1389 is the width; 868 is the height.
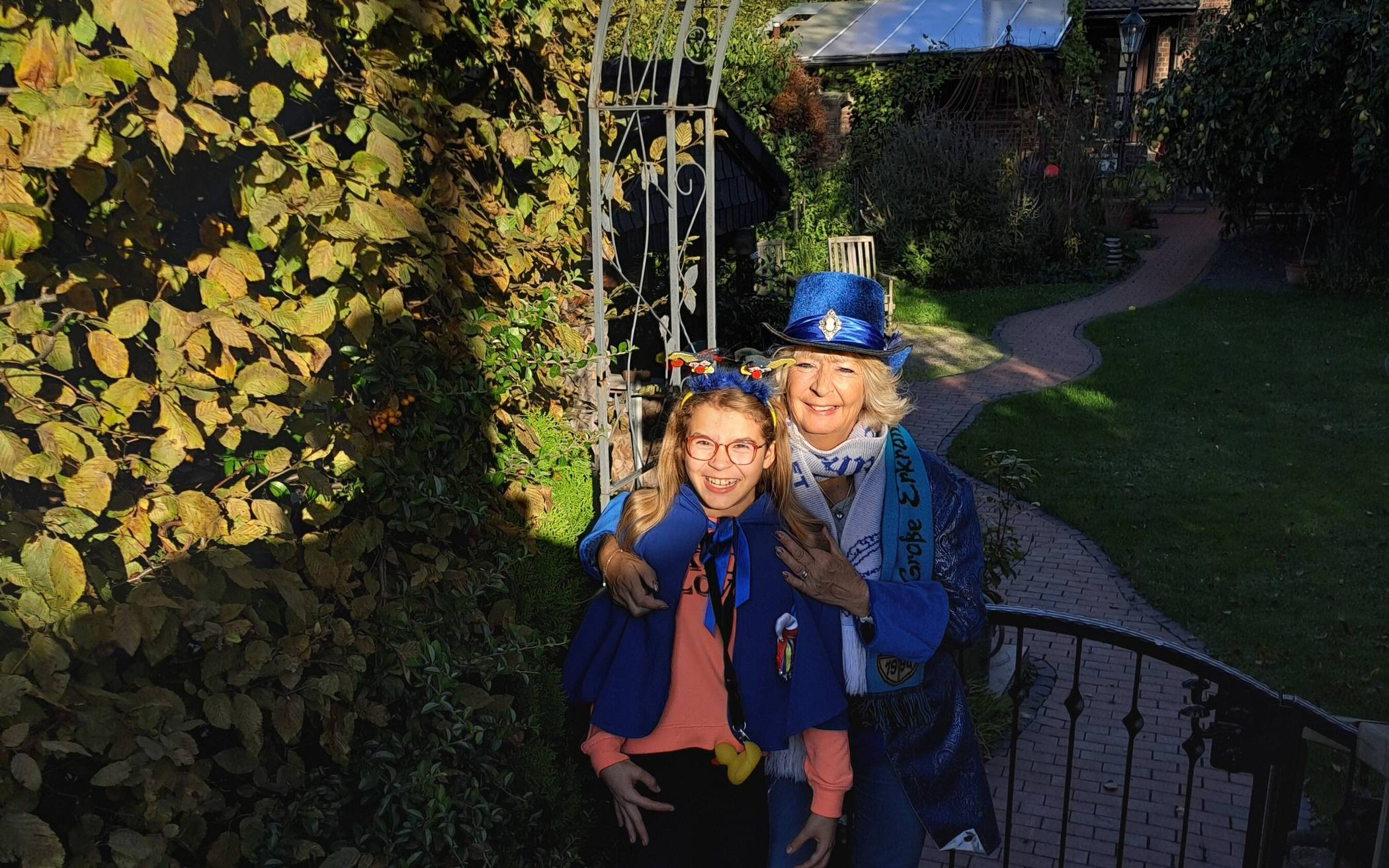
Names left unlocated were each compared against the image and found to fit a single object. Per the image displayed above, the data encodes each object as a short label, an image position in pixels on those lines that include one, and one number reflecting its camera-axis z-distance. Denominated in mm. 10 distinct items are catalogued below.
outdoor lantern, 17625
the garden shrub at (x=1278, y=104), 11734
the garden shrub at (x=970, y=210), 16031
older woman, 2350
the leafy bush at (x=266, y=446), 1443
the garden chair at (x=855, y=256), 13414
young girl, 2373
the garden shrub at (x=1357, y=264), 13875
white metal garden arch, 3189
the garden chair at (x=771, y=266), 11820
